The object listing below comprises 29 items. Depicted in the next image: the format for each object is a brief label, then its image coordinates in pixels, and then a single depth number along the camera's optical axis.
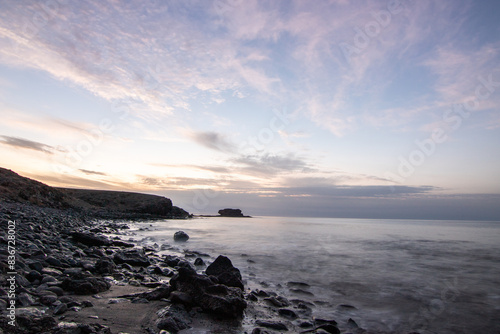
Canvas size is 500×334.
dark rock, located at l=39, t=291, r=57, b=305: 4.52
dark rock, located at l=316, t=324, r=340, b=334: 5.50
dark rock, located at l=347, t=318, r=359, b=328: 6.16
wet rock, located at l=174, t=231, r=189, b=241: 23.17
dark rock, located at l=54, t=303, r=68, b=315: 4.20
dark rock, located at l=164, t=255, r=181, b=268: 10.83
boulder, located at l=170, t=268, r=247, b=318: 5.41
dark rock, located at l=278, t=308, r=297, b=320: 6.19
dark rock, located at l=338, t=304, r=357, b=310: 7.47
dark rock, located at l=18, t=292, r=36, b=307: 4.25
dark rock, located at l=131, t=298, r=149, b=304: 5.48
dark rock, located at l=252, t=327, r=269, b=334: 4.85
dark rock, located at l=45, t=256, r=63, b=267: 7.16
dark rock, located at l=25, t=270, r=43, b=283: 5.64
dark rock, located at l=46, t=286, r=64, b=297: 5.14
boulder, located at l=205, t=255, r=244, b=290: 7.61
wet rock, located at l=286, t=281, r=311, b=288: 9.72
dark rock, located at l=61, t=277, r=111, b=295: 5.44
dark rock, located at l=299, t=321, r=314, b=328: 5.68
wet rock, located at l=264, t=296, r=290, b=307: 6.98
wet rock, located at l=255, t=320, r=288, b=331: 5.40
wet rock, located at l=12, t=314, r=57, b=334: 3.39
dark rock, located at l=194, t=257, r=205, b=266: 12.13
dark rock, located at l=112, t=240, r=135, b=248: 14.44
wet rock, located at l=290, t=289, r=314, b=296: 8.78
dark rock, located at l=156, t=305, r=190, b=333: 4.44
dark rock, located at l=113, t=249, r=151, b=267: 9.78
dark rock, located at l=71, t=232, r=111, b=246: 13.03
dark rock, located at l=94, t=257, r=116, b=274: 7.89
